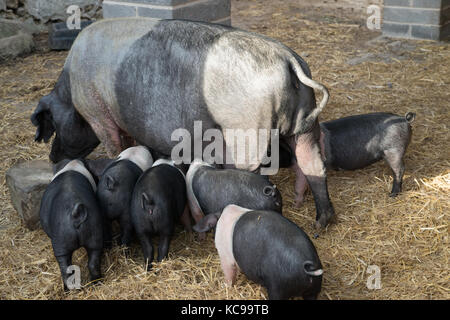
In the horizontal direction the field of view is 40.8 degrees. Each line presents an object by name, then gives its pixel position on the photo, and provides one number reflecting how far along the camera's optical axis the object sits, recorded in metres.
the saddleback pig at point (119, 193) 4.04
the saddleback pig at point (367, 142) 4.80
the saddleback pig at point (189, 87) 3.96
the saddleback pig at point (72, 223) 3.65
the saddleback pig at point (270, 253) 3.20
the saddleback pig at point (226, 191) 3.89
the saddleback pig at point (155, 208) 3.82
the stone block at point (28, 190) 4.38
